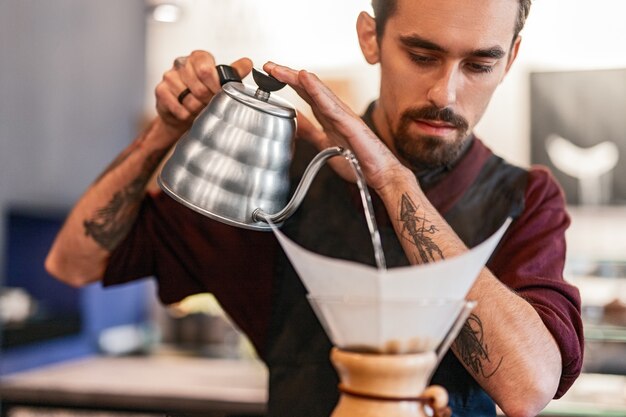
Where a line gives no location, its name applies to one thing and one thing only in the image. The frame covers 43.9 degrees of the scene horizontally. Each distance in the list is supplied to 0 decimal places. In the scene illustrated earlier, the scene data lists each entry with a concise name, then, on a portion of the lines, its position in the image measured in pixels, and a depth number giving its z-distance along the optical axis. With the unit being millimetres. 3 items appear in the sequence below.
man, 1182
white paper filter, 784
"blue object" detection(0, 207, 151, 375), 3082
